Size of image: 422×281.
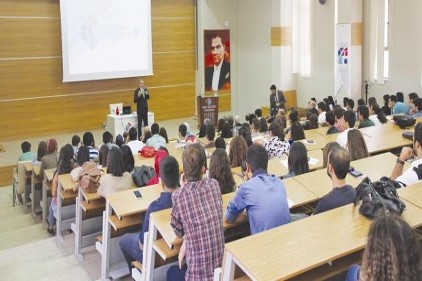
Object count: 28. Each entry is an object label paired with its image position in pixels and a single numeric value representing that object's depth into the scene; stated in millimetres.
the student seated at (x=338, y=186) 3137
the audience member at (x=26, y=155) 7048
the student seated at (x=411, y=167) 3688
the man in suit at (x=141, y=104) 10445
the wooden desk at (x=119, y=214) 3711
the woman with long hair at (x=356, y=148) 4812
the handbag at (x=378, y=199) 2719
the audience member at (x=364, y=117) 7172
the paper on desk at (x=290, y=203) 3379
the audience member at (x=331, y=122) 6789
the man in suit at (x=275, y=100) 11266
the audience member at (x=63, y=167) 5359
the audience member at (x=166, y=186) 3340
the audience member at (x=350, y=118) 6531
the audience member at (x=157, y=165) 4645
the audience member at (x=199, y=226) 2855
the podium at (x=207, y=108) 11031
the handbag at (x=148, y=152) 6285
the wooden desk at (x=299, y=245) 2266
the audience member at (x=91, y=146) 6461
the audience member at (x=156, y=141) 6926
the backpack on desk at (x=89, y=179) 4621
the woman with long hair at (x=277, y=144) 5574
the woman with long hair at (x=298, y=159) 4195
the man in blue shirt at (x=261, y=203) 3013
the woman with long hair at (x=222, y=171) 3680
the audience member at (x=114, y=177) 4445
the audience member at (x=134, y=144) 6855
